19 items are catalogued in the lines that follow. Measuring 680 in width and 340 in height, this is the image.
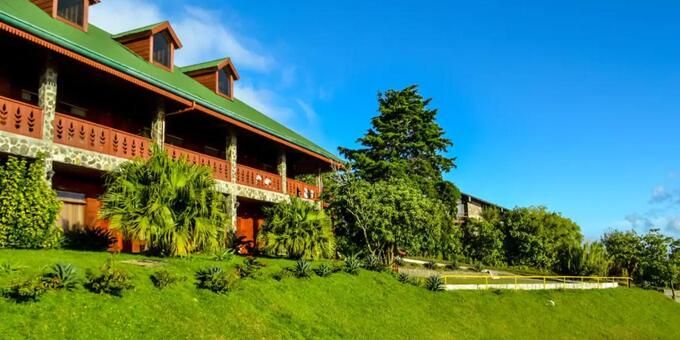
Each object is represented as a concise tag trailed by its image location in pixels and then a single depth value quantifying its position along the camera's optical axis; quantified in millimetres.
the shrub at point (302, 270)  18328
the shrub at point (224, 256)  17909
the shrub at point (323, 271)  19344
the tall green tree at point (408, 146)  40438
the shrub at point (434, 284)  23219
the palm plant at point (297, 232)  22578
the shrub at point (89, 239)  16862
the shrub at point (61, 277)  10947
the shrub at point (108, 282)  11573
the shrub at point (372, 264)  22906
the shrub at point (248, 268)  16391
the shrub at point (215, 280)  14211
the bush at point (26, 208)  14828
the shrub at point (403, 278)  22828
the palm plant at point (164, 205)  16391
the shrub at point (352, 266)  21047
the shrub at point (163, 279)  13086
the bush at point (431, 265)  38519
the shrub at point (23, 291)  9972
